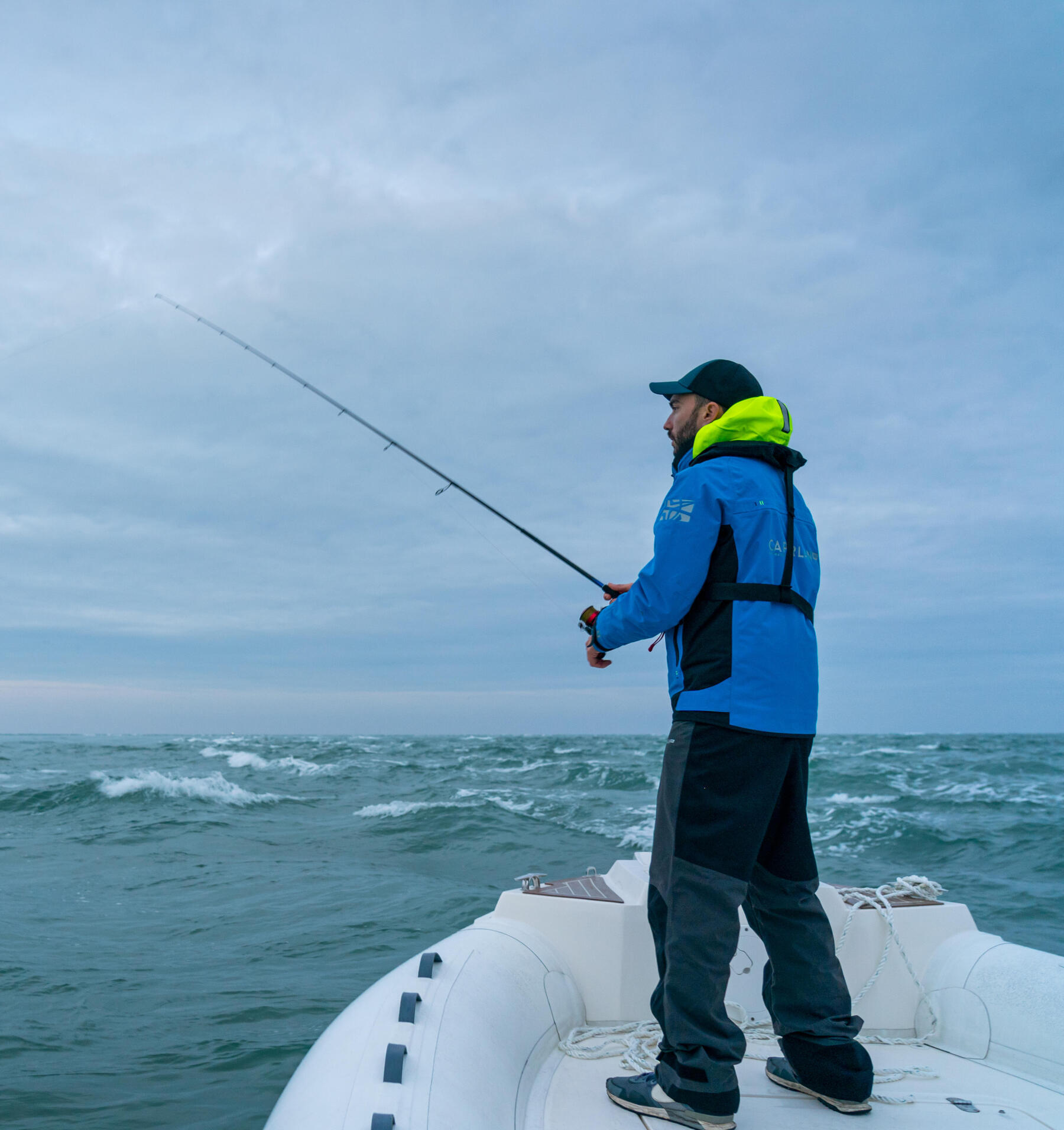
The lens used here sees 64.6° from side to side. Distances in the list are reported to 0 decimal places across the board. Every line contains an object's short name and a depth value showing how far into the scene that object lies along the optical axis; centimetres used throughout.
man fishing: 167
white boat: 153
